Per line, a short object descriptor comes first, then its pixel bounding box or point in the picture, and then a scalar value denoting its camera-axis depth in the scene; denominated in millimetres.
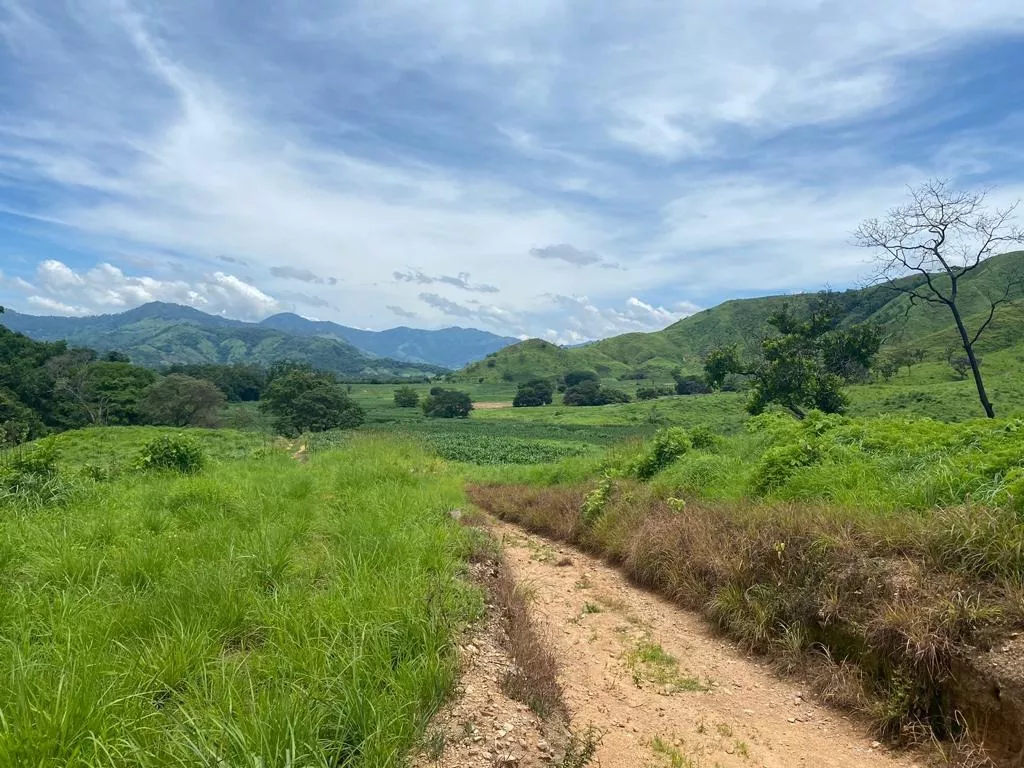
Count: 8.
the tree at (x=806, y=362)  26172
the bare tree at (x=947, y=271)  20828
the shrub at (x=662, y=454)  13492
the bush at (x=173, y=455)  11883
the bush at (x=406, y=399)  121062
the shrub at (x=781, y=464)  9172
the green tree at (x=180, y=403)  61875
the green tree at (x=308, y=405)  70125
